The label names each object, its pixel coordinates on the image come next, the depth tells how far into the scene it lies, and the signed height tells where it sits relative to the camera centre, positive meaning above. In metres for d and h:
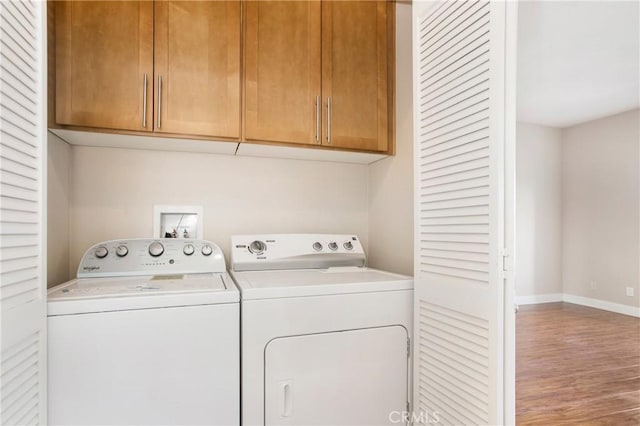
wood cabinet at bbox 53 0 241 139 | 1.44 +0.65
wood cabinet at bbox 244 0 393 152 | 1.68 +0.73
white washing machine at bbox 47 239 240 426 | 1.08 -0.46
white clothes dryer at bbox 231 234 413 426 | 1.26 -0.52
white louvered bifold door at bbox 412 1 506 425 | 1.07 +0.02
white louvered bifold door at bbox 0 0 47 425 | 0.88 +0.00
